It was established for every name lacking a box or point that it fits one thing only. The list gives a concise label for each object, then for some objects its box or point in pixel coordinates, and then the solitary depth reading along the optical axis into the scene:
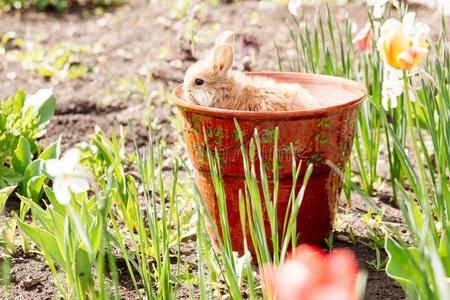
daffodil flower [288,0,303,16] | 2.47
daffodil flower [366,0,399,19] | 2.06
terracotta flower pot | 2.13
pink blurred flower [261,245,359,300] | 1.33
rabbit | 2.31
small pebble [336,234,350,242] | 2.49
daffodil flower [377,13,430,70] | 1.48
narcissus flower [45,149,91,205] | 1.43
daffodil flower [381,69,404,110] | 1.81
